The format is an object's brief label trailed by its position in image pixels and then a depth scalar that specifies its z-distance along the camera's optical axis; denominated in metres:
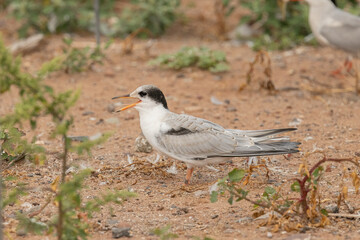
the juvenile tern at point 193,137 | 9.33
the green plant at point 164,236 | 6.45
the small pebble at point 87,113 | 13.23
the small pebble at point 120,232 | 7.68
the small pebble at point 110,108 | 13.34
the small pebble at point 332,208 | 8.14
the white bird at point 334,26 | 15.48
